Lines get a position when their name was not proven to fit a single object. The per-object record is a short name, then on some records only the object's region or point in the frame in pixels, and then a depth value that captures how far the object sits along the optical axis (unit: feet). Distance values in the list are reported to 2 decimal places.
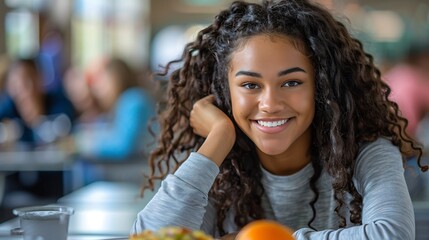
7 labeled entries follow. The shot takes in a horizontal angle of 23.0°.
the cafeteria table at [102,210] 5.80
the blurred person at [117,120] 14.49
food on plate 3.60
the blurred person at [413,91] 14.53
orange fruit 3.82
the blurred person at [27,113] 14.80
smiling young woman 4.91
